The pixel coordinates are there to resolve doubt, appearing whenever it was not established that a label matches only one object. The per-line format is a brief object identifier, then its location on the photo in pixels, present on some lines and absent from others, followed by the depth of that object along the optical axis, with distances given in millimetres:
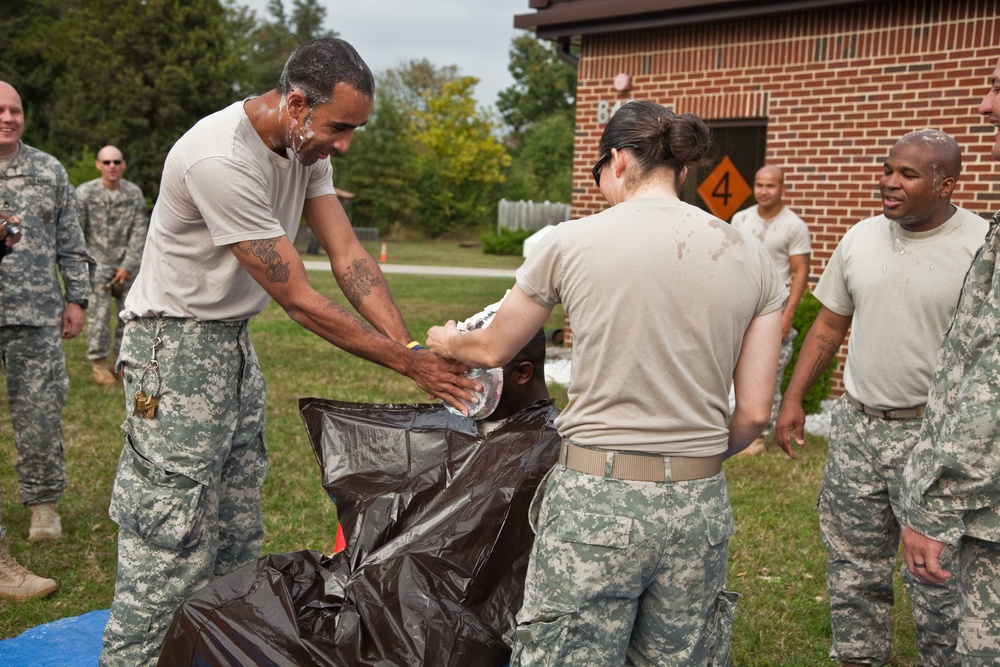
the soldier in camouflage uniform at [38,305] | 4598
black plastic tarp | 2654
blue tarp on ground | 3672
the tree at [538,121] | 48406
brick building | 7797
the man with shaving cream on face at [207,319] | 2932
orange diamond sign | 8633
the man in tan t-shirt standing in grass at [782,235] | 6785
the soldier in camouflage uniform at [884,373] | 3455
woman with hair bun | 2205
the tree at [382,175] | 41750
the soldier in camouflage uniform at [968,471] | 2164
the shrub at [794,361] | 7488
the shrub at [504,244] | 34844
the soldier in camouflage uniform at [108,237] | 8570
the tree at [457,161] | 43938
